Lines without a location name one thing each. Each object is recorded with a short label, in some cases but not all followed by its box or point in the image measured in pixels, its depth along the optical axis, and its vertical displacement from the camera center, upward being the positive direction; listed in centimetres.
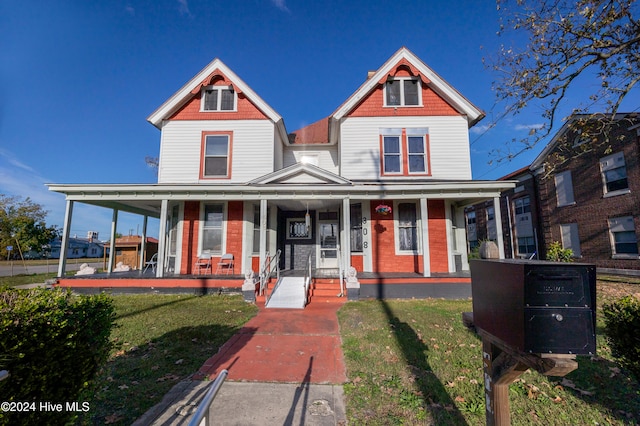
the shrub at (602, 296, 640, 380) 293 -90
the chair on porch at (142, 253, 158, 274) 1202 -82
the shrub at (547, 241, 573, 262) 1398 -27
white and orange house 1103 +339
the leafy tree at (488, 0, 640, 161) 614 +470
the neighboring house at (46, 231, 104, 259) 6625 +65
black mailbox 144 -30
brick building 1376 +263
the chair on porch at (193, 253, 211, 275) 1105 -52
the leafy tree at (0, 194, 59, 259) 2008 +168
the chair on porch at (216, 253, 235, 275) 1097 -55
